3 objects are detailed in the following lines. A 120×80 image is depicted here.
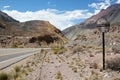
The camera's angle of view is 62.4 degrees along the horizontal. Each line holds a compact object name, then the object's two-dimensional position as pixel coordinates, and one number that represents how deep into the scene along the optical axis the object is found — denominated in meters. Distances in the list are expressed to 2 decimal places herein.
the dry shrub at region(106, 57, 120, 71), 5.66
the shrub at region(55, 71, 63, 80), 4.77
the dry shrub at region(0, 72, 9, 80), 4.61
